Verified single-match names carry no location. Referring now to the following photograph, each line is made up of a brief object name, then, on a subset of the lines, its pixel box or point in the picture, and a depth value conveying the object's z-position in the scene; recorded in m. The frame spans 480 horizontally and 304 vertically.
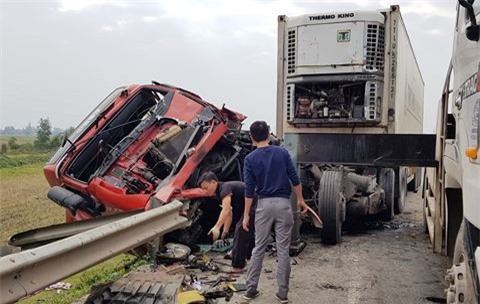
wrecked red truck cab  6.12
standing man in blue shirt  4.37
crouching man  5.03
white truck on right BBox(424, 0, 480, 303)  2.43
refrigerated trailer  6.50
